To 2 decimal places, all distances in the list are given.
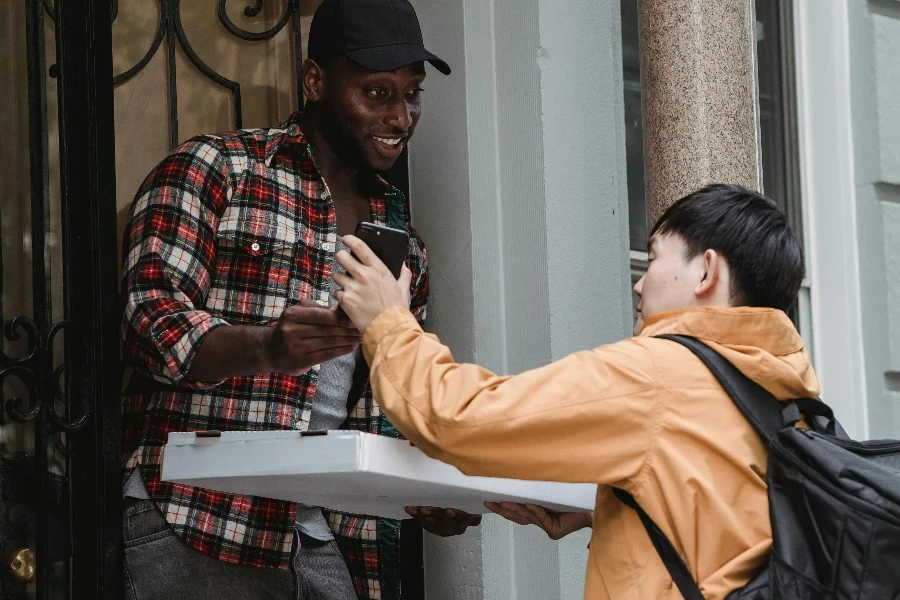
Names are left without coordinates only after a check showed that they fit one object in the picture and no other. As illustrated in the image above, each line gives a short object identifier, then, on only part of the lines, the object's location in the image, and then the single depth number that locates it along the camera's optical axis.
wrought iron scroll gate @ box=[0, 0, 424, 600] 6.29
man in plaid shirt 6.07
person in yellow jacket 4.41
